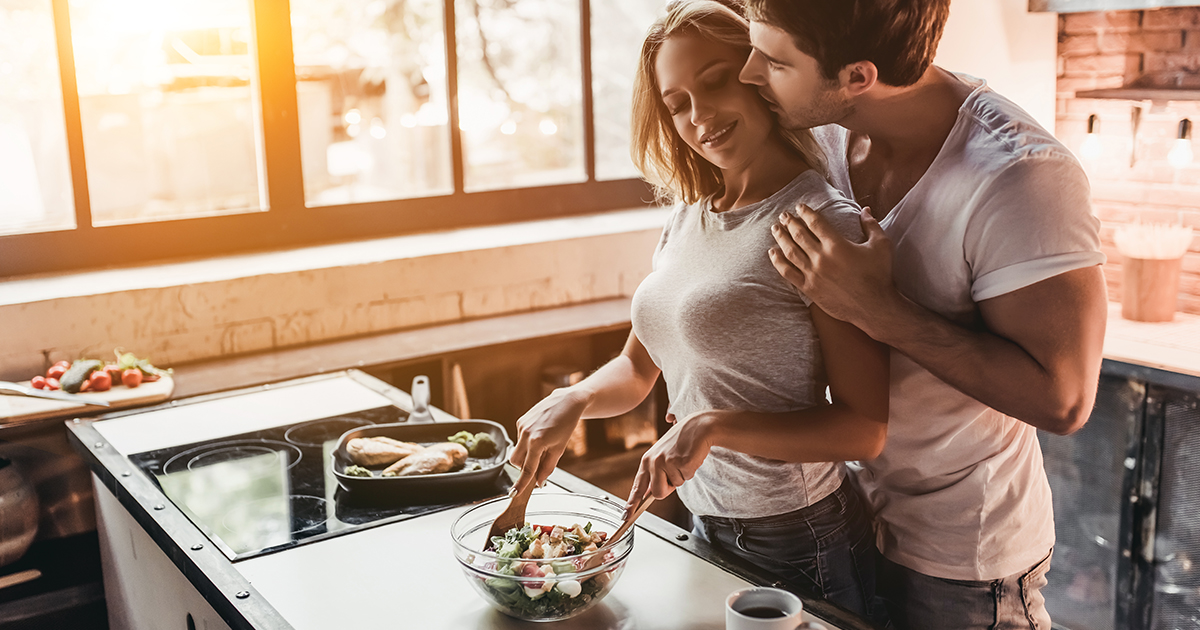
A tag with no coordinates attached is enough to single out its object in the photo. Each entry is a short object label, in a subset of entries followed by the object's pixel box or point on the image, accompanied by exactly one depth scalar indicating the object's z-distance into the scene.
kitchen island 1.39
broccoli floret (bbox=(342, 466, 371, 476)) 1.84
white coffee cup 1.05
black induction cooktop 1.70
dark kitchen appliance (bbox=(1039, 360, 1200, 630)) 2.83
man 1.27
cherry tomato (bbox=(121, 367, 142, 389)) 2.59
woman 1.40
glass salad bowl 1.30
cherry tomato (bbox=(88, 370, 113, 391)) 2.57
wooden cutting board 2.42
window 3.11
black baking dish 1.81
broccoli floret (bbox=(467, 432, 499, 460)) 2.00
